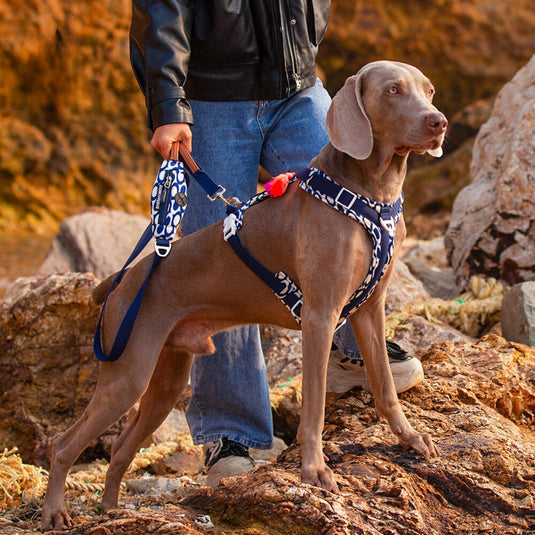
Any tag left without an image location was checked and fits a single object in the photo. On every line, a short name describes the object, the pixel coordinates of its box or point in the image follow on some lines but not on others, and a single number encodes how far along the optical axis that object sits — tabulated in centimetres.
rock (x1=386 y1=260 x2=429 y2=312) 538
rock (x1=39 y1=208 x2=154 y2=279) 712
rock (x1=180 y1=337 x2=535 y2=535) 257
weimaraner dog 283
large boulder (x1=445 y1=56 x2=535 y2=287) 556
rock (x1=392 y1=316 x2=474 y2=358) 474
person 336
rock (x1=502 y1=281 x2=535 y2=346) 449
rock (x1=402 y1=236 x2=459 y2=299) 617
